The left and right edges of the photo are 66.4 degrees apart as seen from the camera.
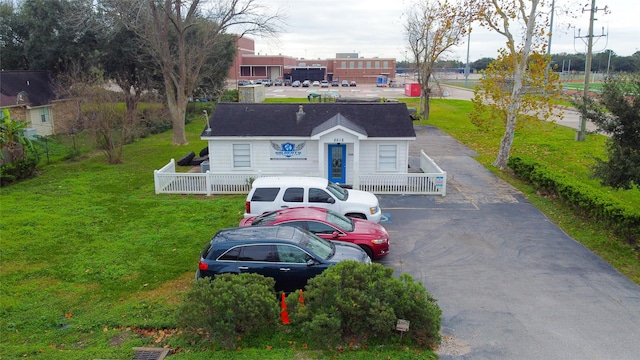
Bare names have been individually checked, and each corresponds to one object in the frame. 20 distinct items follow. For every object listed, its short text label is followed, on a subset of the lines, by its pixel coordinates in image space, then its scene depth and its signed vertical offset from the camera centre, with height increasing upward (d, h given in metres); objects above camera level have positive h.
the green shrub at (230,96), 53.60 -0.77
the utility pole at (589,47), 29.29 +2.54
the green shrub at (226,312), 8.30 -3.78
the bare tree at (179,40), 29.44 +2.98
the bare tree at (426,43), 40.31 +3.99
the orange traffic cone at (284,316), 8.87 -4.05
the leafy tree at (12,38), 37.88 +3.93
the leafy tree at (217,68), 43.94 +1.85
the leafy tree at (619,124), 12.45 -0.85
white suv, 14.71 -3.30
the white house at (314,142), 20.06 -2.18
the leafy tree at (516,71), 22.67 +0.93
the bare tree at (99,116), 24.45 -1.47
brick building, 105.31 +4.63
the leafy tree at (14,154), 21.55 -3.01
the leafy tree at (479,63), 138.40 +7.78
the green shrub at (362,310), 8.27 -3.75
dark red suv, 12.28 -3.48
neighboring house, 31.77 -0.65
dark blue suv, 10.12 -3.49
